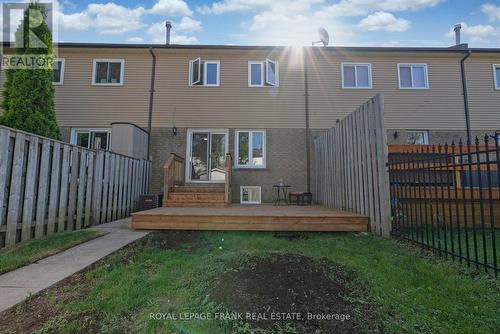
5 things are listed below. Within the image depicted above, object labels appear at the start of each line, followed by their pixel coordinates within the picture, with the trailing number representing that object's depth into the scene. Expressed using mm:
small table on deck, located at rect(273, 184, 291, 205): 9174
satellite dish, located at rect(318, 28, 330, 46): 10430
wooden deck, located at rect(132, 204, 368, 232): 5043
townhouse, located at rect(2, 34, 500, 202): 9500
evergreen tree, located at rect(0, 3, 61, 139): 6395
